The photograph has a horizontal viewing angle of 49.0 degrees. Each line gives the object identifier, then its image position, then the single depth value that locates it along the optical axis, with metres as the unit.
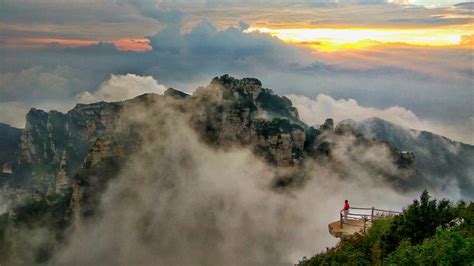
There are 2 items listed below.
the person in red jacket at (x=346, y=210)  45.68
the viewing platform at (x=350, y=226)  44.81
